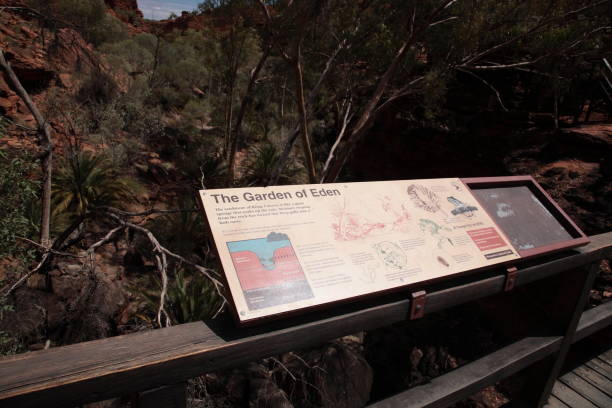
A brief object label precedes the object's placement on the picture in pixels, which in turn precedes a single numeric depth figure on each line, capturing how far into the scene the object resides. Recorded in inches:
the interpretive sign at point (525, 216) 72.0
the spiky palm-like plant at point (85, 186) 267.7
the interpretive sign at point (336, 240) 44.8
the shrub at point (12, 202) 120.7
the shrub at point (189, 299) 182.1
